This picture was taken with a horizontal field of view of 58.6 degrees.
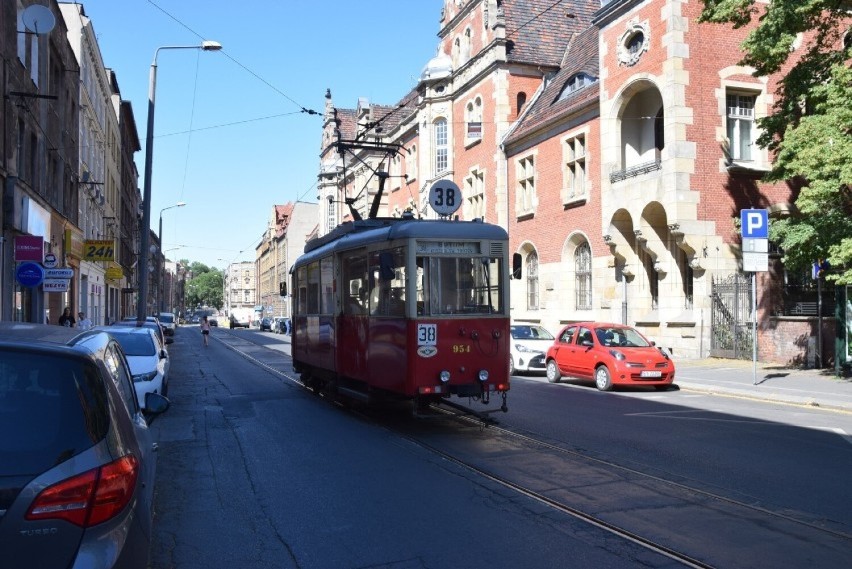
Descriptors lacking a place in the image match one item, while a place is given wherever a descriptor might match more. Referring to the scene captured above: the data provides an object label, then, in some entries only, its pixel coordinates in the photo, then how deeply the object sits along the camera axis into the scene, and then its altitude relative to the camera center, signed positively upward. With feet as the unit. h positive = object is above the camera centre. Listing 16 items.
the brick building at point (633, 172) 77.00 +16.67
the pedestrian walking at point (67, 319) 79.08 -0.35
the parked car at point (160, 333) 64.75 -1.56
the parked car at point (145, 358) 41.98 -2.54
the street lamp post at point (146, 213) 77.41 +10.54
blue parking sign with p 57.00 +6.62
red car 54.60 -3.29
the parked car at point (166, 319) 162.48 -0.81
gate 73.97 -0.48
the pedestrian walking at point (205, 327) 133.18 -2.19
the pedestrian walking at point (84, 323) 86.26 -0.84
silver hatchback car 9.46 -1.95
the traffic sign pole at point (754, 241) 56.65 +5.37
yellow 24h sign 99.04 +8.60
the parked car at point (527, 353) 69.77 -3.60
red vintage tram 34.09 +0.19
